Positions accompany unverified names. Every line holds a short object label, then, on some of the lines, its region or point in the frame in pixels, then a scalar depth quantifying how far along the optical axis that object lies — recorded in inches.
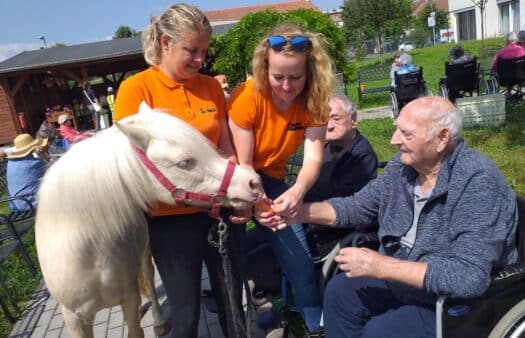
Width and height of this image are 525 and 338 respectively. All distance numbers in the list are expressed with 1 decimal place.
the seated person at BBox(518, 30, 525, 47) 402.9
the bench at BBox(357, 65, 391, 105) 530.6
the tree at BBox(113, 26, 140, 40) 2544.5
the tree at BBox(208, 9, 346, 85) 448.8
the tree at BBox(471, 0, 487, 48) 743.8
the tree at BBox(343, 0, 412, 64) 1072.8
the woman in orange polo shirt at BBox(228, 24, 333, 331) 80.4
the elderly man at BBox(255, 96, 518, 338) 68.7
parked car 1406.1
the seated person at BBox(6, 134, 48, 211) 208.5
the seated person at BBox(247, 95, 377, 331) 106.1
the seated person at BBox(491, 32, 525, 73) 366.4
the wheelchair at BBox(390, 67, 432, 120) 368.5
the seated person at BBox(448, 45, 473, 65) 372.2
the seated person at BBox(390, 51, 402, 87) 394.7
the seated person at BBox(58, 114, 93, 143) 308.3
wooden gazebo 648.4
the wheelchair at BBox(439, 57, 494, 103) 363.3
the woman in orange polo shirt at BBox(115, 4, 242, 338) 70.9
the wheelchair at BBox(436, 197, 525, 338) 70.0
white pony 67.5
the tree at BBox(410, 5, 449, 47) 1923.0
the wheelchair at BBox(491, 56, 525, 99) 358.9
